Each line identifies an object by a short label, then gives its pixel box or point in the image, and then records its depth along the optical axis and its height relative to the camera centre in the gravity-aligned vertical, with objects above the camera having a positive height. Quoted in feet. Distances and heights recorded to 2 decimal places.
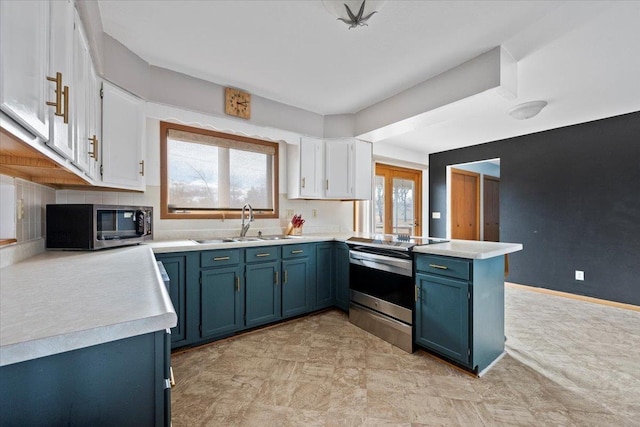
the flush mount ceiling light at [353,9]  5.15 +3.92
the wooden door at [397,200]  15.80 +0.88
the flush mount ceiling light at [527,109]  9.62 +3.75
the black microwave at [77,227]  6.12 -0.27
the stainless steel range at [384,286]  7.39 -2.09
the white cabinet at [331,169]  11.05 +1.90
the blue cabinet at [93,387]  1.93 -1.32
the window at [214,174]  9.12 +1.50
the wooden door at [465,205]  17.72 +0.68
